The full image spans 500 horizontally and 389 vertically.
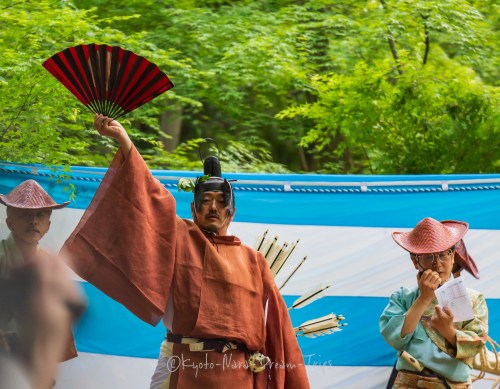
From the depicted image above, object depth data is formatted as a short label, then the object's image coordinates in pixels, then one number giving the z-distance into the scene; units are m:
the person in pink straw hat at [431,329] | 8.76
